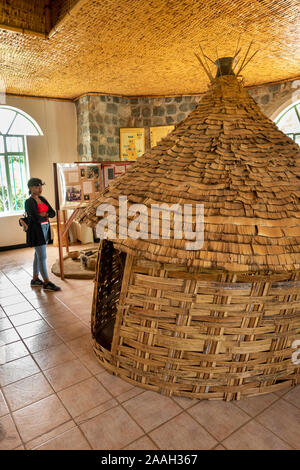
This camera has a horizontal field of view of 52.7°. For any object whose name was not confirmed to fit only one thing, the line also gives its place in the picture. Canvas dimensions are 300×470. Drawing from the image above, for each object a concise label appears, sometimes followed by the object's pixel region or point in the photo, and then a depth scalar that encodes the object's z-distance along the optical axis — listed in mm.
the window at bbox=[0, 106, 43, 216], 7219
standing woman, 4621
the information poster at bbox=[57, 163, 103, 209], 5102
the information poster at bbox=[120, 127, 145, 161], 7746
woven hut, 2082
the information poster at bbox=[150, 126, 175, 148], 7691
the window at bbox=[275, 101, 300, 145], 6457
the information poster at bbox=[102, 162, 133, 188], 5570
